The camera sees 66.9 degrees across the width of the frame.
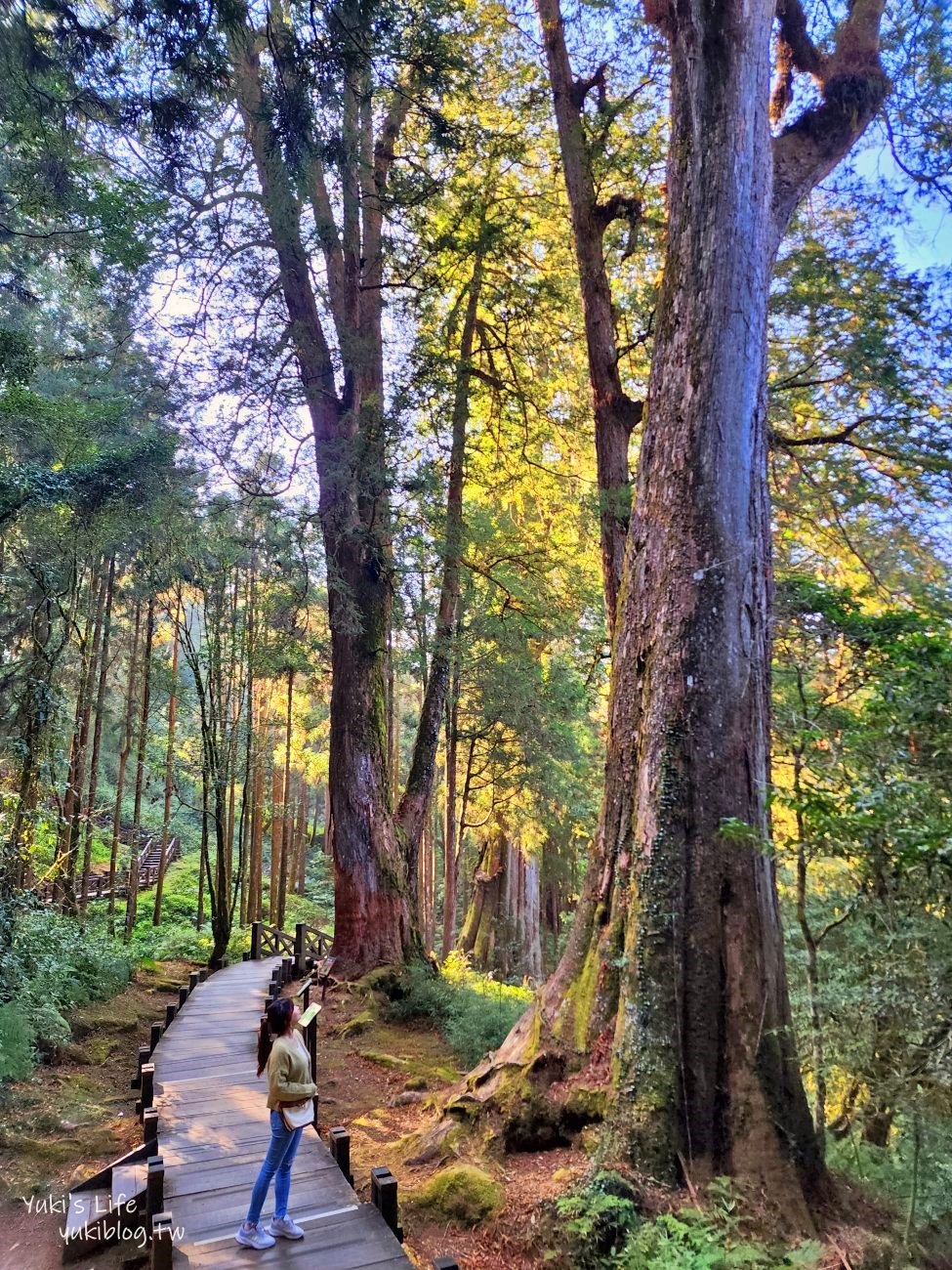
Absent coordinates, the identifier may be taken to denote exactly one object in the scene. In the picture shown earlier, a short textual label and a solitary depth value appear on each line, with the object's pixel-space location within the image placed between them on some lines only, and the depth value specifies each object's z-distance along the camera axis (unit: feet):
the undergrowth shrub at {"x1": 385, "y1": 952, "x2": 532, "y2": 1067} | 26.73
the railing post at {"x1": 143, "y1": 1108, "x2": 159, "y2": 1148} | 16.08
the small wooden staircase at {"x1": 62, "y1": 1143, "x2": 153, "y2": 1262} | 15.31
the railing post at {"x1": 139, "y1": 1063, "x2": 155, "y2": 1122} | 18.81
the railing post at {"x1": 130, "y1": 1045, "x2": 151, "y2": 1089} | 21.59
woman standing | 13.34
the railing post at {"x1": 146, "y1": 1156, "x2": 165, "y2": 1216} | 13.80
